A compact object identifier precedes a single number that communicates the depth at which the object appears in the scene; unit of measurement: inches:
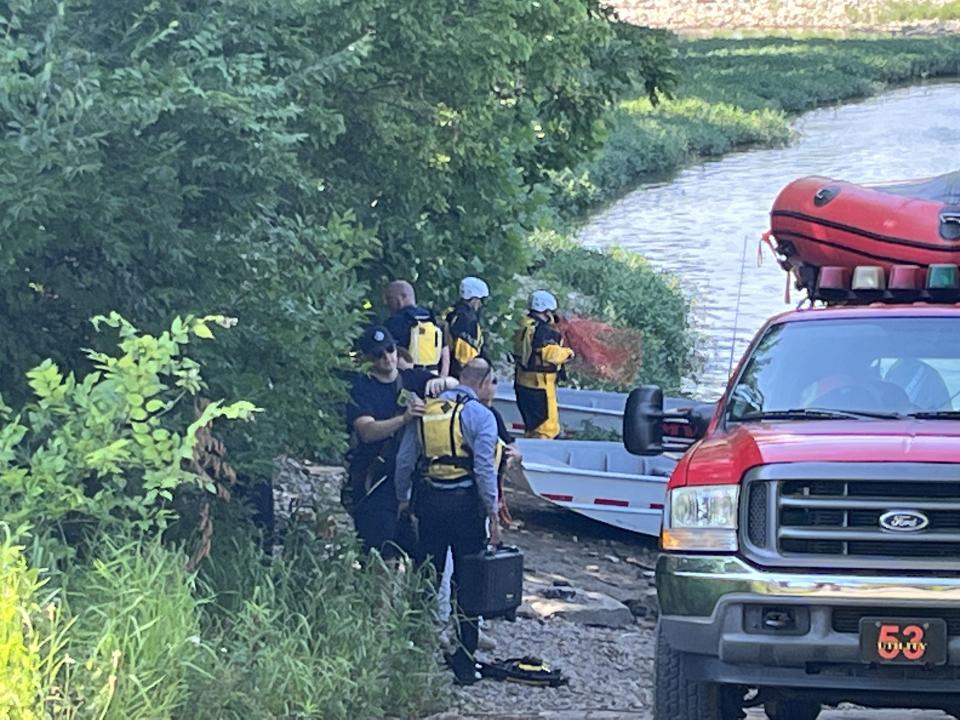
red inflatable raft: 486.9
